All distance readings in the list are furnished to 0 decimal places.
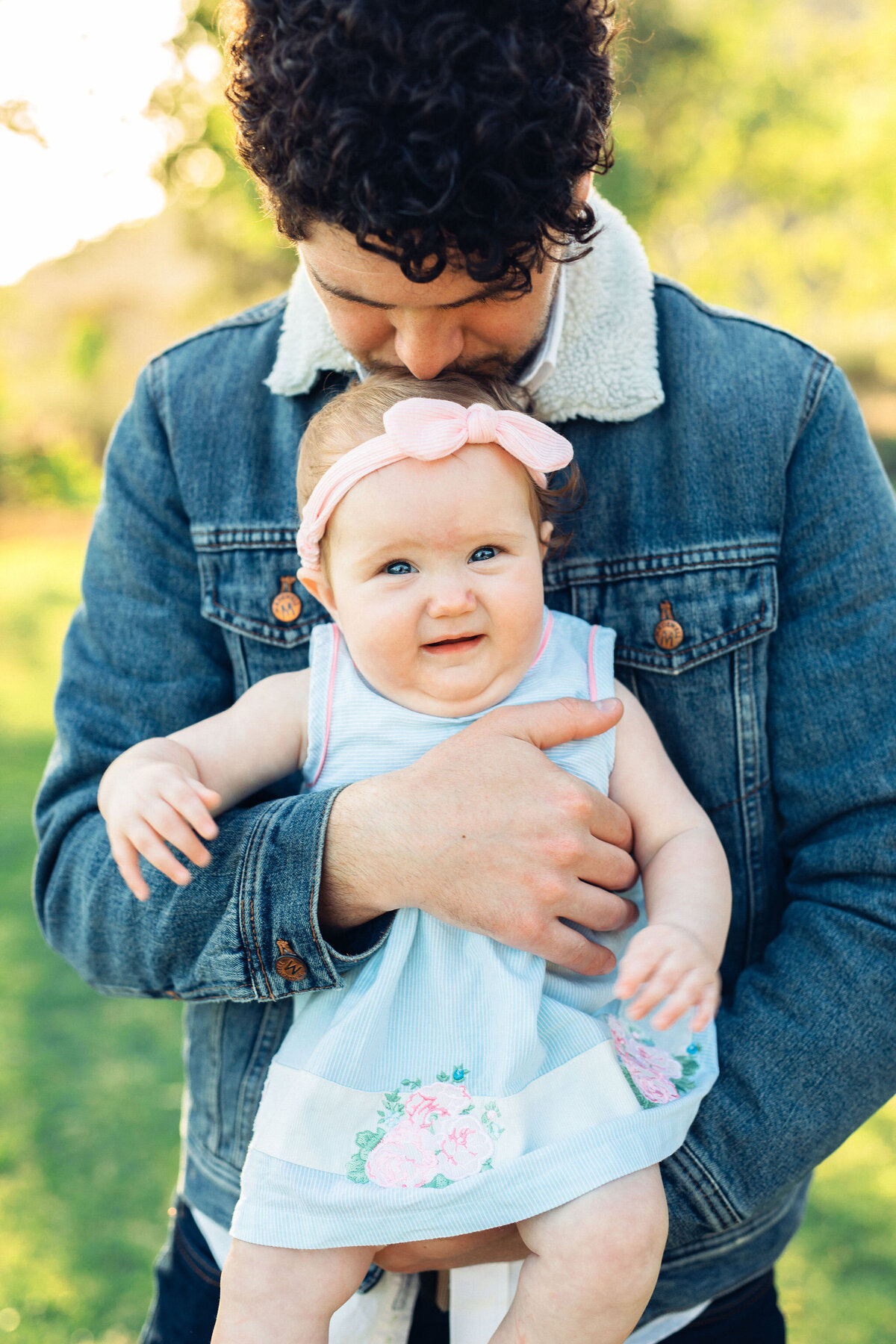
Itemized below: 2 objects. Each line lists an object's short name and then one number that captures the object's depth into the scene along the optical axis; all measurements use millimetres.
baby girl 861
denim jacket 931
